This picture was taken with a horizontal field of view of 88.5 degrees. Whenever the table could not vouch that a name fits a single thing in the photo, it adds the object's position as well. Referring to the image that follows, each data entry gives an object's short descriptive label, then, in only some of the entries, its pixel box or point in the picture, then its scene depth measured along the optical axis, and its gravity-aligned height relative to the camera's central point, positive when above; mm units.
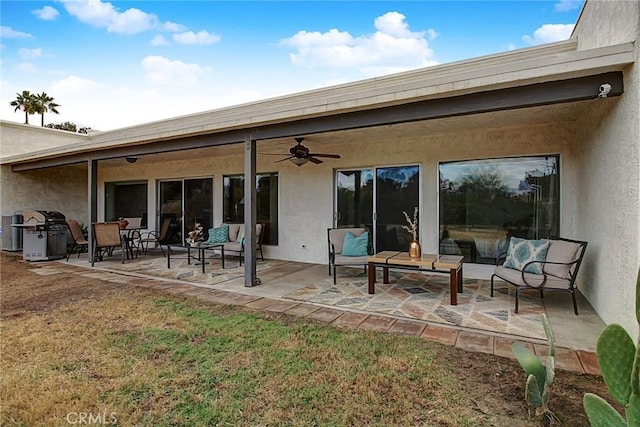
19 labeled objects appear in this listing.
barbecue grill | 8094 -595
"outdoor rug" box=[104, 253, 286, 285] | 6016 -1177
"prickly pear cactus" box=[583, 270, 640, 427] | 1425 -728
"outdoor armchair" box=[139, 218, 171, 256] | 9491 -665
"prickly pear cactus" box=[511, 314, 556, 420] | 1951 -1025
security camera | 2957 +1109
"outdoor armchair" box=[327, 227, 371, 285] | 5605 -628
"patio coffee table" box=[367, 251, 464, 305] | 4328 -731
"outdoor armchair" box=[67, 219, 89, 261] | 8047 -568
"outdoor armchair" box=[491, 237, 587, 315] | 3938 -735
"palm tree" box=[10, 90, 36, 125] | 23391 +7875
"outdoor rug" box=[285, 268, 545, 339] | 3699 -1220
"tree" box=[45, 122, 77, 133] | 27781 +7504
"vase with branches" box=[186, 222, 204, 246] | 6727 -532
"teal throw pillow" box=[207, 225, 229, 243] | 7543 -528
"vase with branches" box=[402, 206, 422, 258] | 4918 -567
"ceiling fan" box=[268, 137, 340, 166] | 6141 +1087
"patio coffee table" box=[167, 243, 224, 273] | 6504 -702
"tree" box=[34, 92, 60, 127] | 23875 +7975
